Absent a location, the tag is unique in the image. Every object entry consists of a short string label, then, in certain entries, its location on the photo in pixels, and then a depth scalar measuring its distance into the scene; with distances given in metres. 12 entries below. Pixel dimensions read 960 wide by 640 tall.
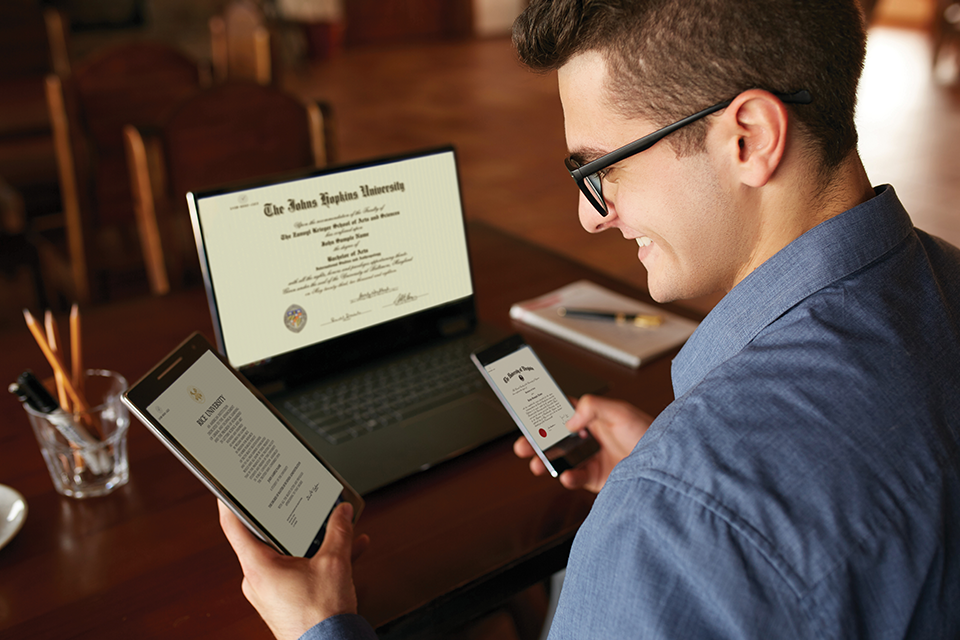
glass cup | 0.88
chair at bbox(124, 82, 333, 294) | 1.69
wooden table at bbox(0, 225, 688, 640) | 0.73
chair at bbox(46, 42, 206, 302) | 2.15
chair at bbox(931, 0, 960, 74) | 6.37
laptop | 0.98
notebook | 1.16
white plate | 0.81
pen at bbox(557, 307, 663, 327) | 1.23
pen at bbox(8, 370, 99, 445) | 0.87
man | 0.50
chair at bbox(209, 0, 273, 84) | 2.85
